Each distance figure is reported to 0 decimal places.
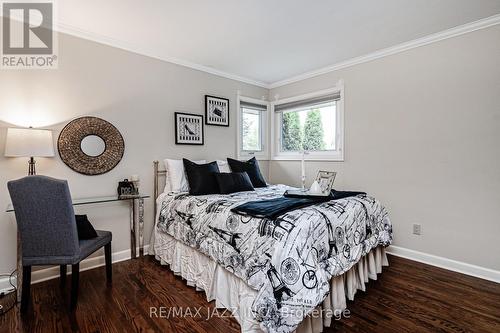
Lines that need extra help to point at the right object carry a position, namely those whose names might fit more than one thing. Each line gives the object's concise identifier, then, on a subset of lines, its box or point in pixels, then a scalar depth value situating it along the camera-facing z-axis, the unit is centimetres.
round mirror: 271
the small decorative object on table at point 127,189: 283
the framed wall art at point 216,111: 373
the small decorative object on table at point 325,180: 241
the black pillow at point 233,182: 285
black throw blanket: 182
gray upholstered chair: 183
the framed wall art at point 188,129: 342
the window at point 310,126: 373
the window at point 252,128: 425
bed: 152
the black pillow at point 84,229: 220
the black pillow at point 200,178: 285
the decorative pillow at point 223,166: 350
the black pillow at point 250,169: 340
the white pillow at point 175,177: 308
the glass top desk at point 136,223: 300
